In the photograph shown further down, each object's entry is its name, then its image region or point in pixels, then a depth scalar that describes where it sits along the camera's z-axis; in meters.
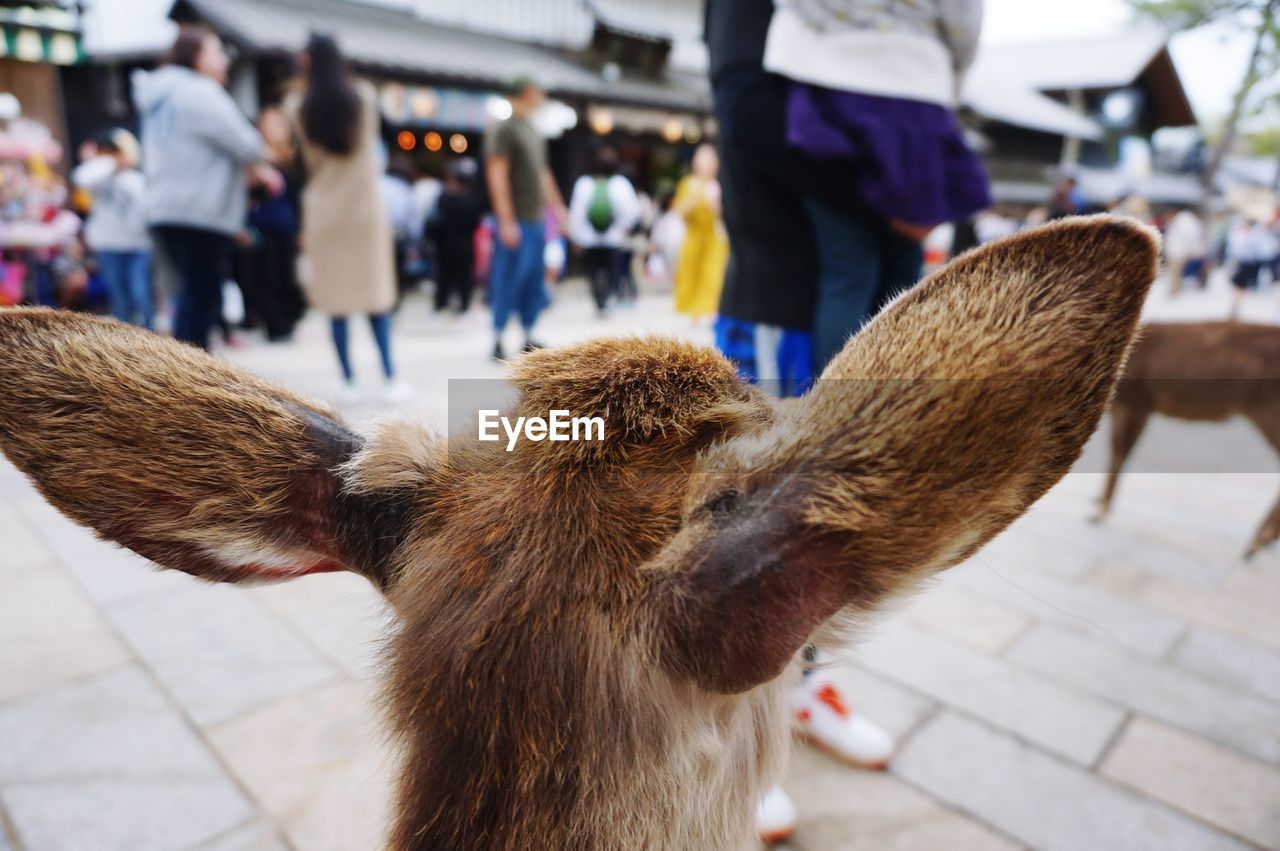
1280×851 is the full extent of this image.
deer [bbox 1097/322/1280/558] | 4.50
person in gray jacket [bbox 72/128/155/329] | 7.80
